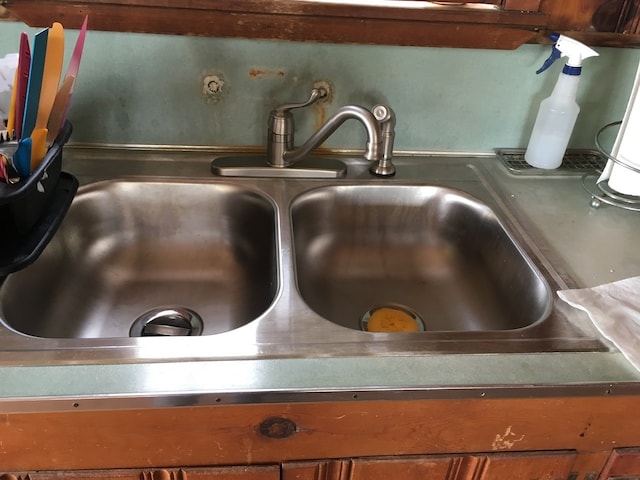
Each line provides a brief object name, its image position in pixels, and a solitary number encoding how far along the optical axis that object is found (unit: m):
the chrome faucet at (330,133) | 1.04
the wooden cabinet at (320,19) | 1.04
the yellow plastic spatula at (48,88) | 0.83
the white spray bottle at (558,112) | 1.10
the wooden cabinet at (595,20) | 1.13
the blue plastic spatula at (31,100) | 0.81
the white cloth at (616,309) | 0.78
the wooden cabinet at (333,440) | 0.71
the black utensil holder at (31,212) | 0.80
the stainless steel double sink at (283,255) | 1.00
